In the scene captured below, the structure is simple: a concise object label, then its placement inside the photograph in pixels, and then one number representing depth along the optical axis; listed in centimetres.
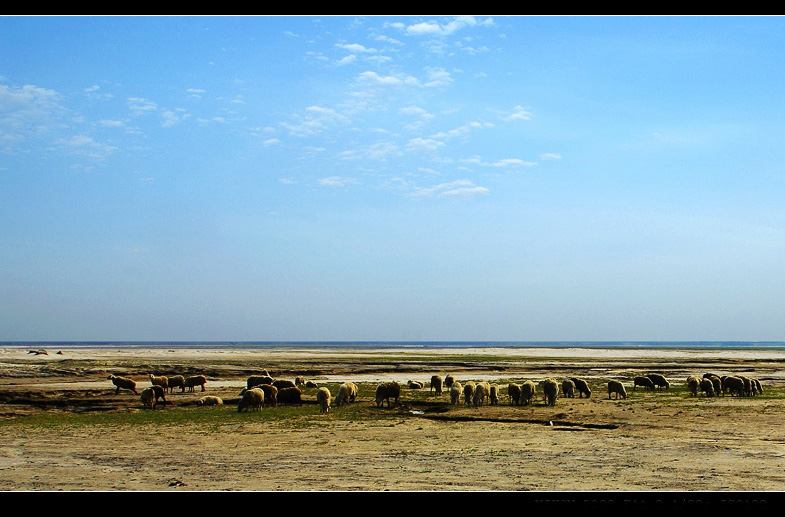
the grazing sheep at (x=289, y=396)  2803
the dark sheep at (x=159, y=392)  2817
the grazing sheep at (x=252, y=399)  2531
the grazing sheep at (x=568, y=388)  3109
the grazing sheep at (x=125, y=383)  3384
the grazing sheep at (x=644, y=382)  3700
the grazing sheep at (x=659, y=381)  3753
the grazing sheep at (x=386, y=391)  2638
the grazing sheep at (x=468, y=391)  2761
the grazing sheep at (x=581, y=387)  3125
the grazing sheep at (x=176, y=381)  3469
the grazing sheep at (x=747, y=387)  3241
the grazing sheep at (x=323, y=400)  2491
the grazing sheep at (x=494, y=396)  2773
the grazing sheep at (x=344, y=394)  2748
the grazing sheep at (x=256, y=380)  3436
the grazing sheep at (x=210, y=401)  2803
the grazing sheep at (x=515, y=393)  2742
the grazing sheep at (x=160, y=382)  3466
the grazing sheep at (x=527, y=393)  2723
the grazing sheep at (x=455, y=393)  2755
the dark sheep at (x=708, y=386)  3184
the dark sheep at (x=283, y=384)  3267
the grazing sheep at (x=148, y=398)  2705
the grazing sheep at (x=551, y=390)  2652
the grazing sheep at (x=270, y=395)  2747
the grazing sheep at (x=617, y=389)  3077
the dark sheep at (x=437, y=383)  3350
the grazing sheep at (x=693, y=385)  3247
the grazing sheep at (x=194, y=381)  3519
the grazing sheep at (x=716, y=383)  3302
